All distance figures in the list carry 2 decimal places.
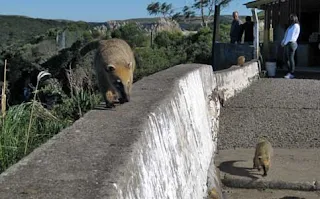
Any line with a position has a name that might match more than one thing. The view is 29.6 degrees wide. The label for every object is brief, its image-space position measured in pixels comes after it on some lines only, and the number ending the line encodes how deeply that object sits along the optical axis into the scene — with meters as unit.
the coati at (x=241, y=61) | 15.18
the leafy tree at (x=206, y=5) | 59.16
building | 19.64
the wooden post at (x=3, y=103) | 5.19
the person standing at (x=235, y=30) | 20.06
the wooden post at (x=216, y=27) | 19.08
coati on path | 7.72
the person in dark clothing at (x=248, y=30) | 19.57
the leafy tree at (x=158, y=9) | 69.19
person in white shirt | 16.00
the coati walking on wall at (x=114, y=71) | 5.27
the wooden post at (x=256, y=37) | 17.75
